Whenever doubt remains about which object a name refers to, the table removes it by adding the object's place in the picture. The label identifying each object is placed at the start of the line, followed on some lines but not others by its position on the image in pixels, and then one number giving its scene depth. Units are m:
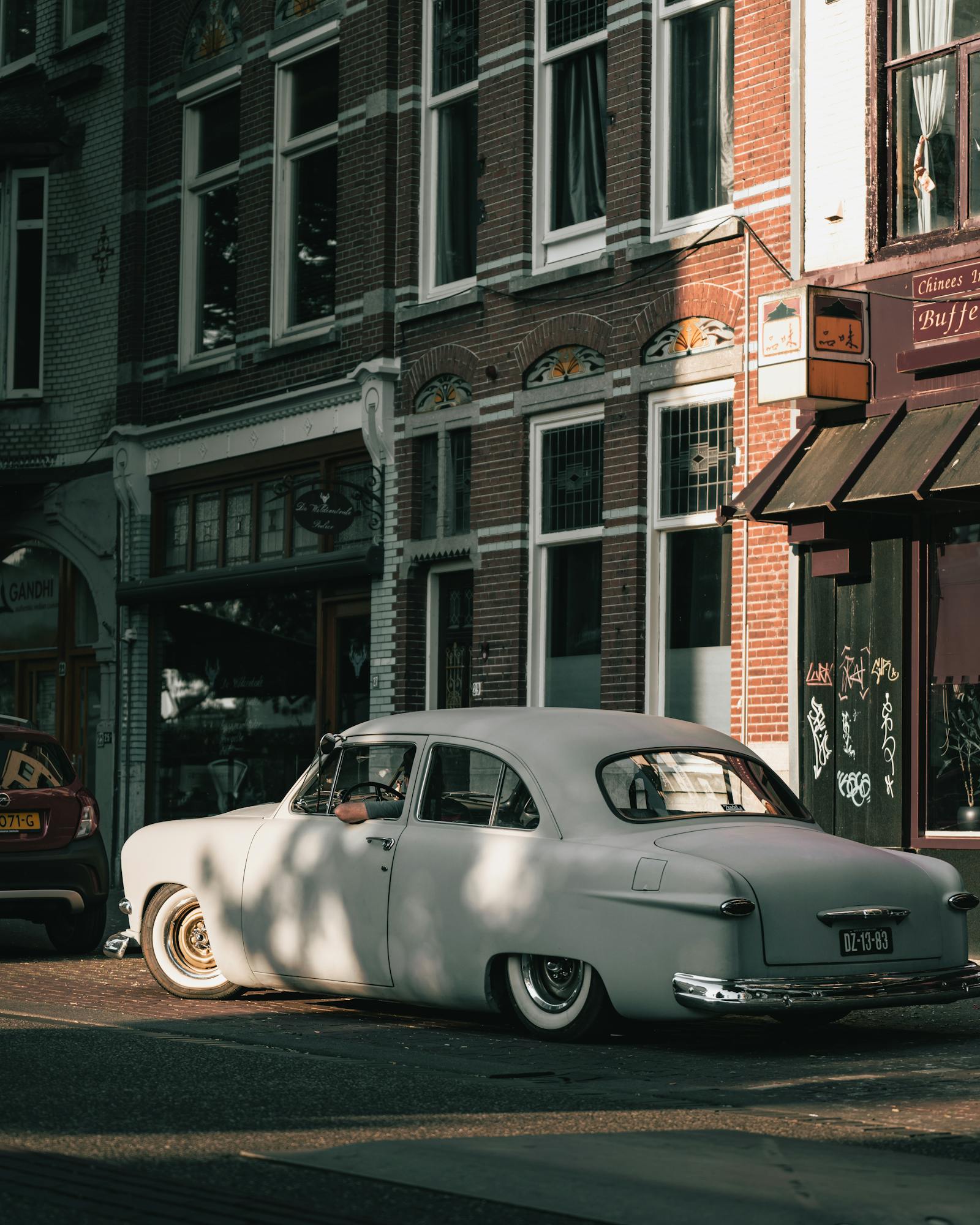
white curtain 14.00
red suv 12.90
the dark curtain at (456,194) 18.81
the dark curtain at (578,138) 17.22
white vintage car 8.31
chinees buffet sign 13.24
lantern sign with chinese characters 13.84
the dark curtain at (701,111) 15.94
